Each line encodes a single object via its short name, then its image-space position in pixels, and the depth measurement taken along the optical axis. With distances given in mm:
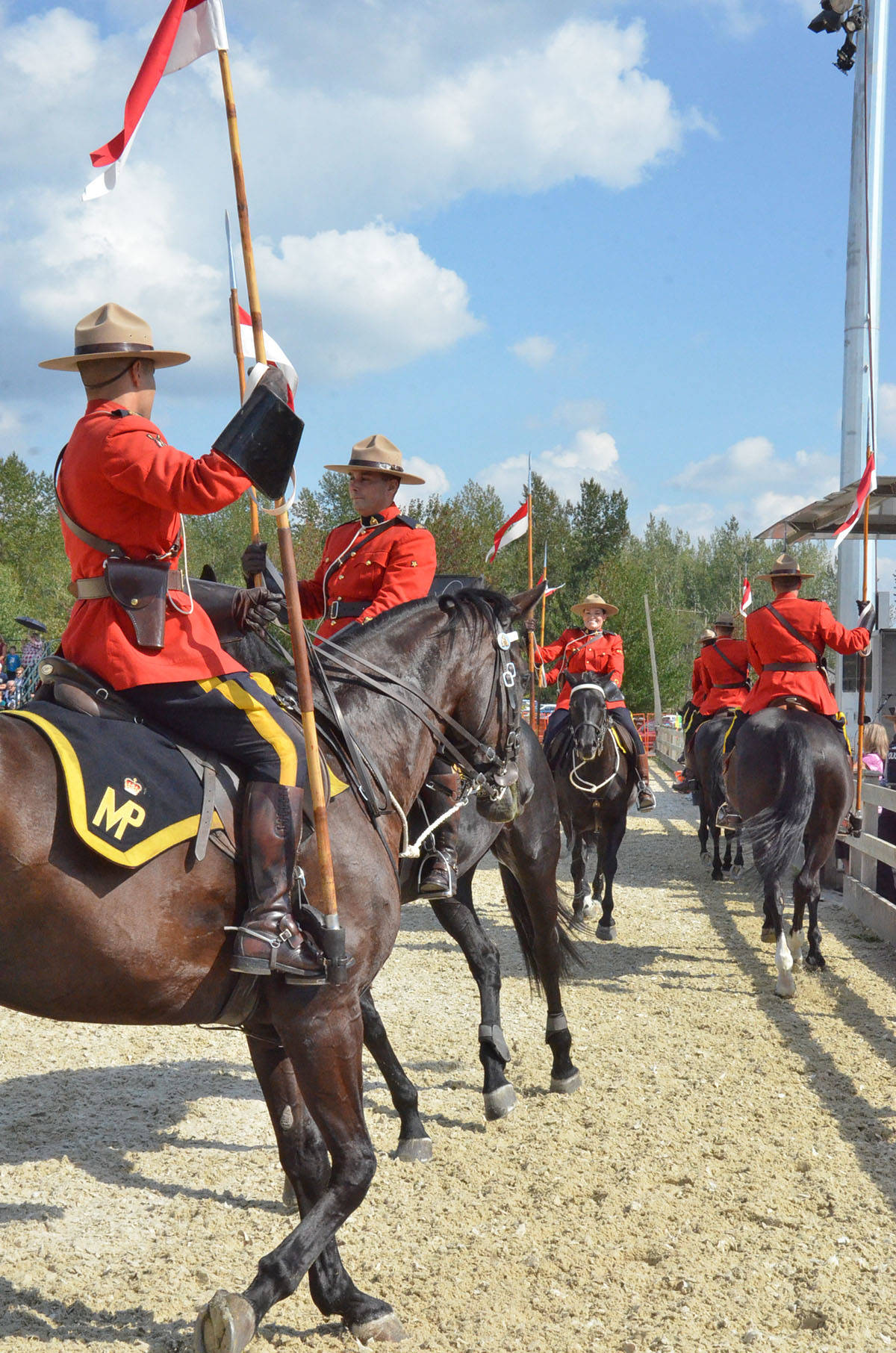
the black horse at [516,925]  5055
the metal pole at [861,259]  14094
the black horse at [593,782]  10516
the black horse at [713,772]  12844
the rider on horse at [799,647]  8680
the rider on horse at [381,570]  4915
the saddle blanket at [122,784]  2785
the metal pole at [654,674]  39666
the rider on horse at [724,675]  14016
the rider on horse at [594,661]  11375
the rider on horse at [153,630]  3061
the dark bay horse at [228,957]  2766
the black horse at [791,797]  7988
